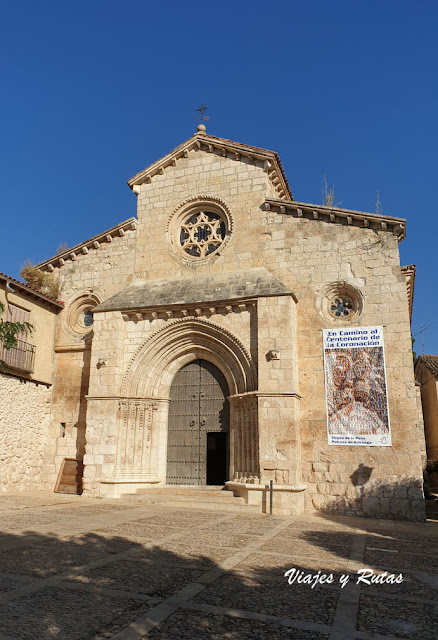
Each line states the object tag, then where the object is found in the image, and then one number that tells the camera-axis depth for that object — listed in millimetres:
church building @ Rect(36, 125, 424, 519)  11109
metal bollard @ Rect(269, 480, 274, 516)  10398
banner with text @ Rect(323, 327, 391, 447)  11172
